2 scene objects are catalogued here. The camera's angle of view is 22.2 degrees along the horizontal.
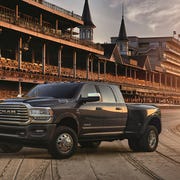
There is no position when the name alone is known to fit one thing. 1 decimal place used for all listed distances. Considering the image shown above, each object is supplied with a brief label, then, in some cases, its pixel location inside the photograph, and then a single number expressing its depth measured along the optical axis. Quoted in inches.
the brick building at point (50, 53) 1710.1
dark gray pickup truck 408.8
